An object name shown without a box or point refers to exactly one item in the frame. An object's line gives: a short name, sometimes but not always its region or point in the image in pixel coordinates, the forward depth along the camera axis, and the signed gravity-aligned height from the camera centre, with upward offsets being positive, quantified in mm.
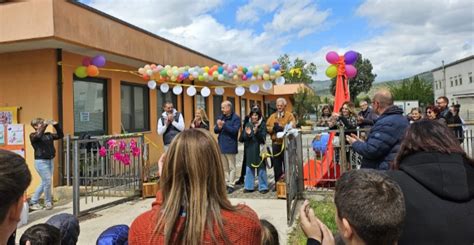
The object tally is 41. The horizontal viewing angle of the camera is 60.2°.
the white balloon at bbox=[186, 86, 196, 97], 11047 +907
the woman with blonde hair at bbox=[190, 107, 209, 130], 7969 +61
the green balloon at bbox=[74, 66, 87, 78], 8688 +1169
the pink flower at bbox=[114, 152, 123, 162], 7430 -566
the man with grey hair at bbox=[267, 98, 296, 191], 7746 -50
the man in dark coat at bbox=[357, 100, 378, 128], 7461 +40
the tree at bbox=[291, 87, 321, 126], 33000 +1465
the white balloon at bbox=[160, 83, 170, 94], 10430 +950
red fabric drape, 7777 -710
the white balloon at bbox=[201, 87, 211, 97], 10641 +841
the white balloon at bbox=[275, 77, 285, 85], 9266 +938
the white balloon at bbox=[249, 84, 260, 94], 10091 +858
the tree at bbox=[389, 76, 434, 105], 69250 +4655
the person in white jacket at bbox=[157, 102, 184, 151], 7969 +12
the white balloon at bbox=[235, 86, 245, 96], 10029 +797
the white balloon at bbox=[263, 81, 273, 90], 9453 +856
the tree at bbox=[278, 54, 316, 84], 38425 +4588
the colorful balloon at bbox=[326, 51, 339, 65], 7934 +1225
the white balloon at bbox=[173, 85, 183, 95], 10508 +896
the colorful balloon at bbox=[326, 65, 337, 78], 8008 +964
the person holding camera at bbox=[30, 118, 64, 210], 6867 -493
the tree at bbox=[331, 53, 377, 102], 58844 +5892
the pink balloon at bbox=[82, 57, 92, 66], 8859 +1393
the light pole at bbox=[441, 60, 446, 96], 70688 +6382
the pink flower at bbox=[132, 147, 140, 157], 7746 -503
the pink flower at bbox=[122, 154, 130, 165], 7543 -633
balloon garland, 8883 +1168
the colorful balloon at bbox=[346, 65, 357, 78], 7926 +944
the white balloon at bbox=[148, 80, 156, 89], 10286 +1021
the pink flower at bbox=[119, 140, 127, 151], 7559 -374
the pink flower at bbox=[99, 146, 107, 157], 7184 -466
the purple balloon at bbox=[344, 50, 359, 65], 7894 +1219
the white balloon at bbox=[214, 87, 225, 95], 11031 +886
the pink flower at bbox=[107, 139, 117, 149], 7402 -339
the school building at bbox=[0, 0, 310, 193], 7434 +1352
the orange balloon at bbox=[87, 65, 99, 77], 8773 +1199
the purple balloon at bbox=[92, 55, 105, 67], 8830 +1416
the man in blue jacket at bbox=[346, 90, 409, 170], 4254 -162
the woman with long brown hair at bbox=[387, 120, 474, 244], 1910 -386
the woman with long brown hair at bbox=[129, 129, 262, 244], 1742 -370
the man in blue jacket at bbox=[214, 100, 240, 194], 7984 -149
